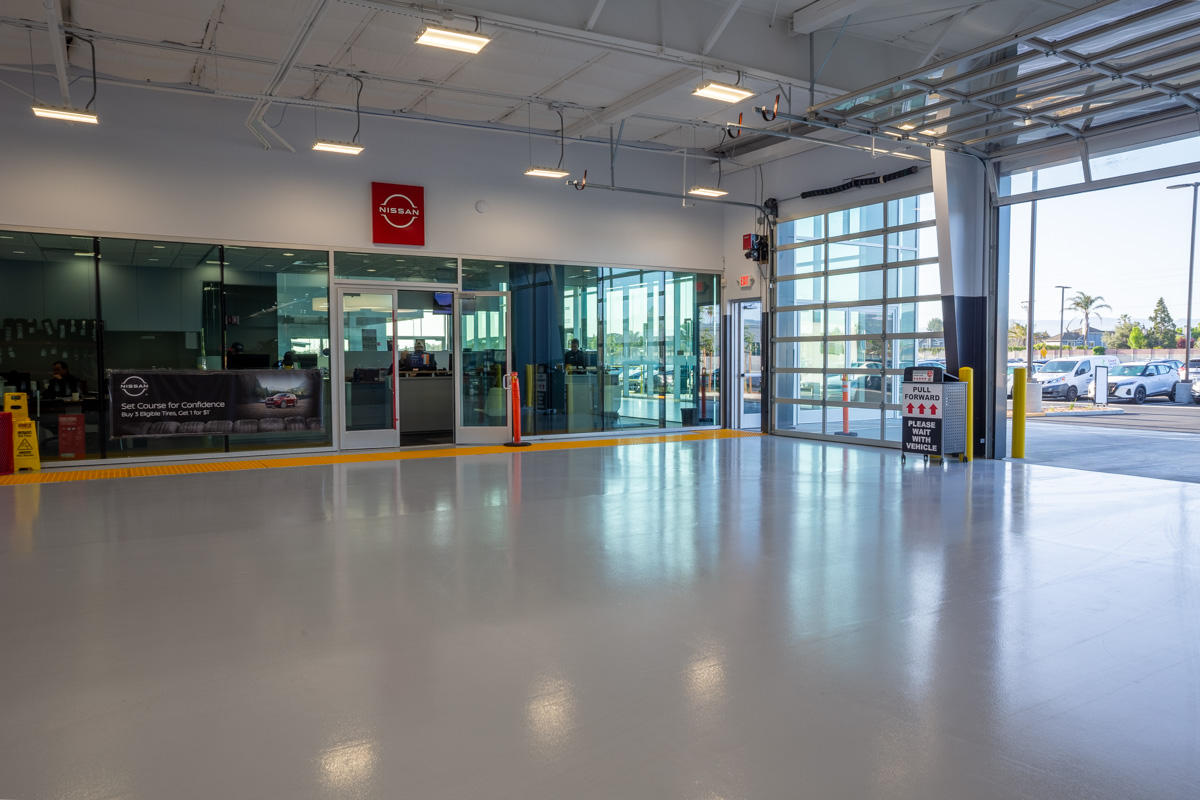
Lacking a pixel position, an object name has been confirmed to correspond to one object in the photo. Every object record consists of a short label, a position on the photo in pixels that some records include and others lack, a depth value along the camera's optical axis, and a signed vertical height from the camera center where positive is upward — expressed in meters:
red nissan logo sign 10.98 +2.16
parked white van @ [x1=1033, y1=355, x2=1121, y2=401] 19.58 -0.38
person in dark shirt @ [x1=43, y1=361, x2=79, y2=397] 9.41 -0.14
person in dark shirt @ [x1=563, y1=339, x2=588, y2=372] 12.89 +0.13
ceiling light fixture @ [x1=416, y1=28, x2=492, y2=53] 6.70 +2.80
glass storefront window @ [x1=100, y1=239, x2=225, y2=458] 9.69 +0.74
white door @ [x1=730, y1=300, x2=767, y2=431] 14.12 +0.02
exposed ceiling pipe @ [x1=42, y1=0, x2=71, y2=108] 6.78 +3.04
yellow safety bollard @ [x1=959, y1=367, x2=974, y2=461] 10.02 -0.34
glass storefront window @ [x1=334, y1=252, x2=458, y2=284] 11.01 +1.44
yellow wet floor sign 8.95 -0.81
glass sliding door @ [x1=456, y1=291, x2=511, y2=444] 11.92 -0.02
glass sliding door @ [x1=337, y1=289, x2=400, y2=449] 11.09 +0.00
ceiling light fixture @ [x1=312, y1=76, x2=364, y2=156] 9.20 +2.61
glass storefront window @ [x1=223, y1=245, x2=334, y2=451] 10.31 +0.71
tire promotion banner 9.70 -0.40
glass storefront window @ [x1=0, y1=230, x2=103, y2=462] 9.16 +0.41
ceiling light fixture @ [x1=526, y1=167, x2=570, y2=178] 10.65 +2.63
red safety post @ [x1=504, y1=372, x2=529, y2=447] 11.92 -0.64
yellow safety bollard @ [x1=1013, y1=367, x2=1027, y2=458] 10.28 -0.68
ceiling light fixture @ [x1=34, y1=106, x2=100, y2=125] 7.65 +2.53
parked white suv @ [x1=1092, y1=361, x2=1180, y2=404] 17.61 -0.46
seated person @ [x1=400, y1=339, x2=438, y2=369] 11.65 +0.14
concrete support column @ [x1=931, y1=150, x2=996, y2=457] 10.16 +1.27
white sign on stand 9.84 -0.67
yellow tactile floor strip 8.77 -1.17
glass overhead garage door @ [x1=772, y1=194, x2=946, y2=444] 11.08 +0.73
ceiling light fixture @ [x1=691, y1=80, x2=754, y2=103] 8.02 +2.80
